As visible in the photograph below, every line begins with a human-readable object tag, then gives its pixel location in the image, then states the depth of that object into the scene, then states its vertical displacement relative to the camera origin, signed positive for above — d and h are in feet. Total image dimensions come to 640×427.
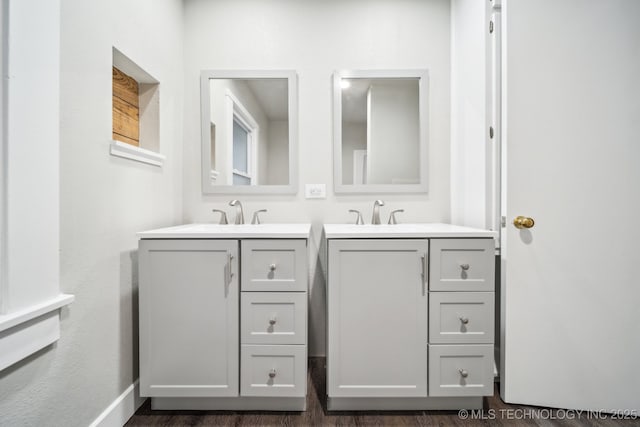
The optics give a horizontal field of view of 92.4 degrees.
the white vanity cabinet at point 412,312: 4.53 -1.48
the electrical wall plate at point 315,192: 6.47 +0.43
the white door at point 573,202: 4.57 +0.15
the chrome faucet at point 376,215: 6.18 -0.06
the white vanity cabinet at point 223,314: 4.47 -1.48
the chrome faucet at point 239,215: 6.19 -0.06
